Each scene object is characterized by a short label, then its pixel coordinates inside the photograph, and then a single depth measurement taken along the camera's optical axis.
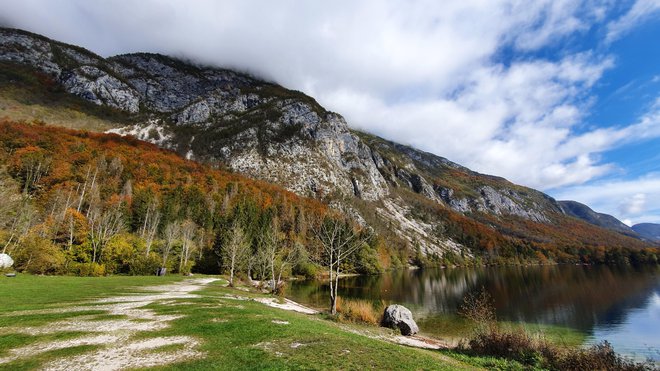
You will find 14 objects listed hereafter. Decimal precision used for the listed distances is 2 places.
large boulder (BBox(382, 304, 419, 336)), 30.38
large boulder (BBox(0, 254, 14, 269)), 36.75
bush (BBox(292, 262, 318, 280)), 91.05
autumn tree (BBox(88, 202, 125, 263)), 55.62
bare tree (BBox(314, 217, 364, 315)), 30.05
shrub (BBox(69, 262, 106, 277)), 48.85
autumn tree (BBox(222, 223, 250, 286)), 65.51
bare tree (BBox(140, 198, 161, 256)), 76.26
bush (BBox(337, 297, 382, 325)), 30.83
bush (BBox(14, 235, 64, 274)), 41.66
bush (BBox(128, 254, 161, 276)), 58.53
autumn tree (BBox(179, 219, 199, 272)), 68.93
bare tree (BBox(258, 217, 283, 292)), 57.95
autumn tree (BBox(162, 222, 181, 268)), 65.62
